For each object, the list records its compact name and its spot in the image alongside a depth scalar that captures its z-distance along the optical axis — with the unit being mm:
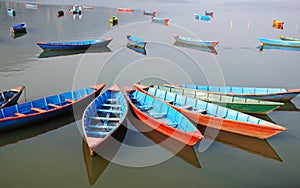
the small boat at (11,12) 48469
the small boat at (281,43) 31766
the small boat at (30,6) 60516
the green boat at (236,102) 12750
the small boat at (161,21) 48222
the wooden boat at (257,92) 14156
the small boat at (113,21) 44531
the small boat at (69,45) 24578
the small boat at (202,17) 57781
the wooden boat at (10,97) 12301
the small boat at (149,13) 59062
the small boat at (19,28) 32356
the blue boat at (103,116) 9320
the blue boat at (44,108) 10875
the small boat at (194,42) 29672
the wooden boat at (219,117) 10938
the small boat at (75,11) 55619
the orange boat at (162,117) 10188
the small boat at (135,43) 27641
